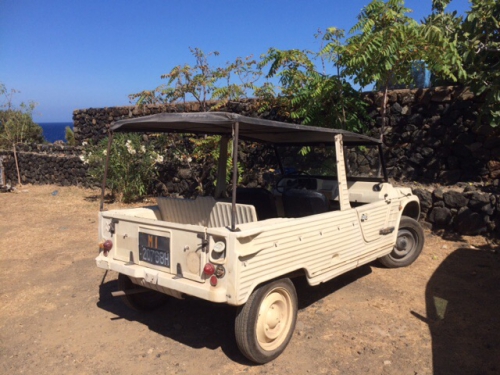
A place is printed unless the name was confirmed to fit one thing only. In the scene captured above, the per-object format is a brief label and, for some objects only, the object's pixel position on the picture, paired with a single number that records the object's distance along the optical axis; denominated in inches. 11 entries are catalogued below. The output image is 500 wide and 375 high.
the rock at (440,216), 273.7
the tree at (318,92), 302.4
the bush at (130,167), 411.2
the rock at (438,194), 276.9
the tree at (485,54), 258.3
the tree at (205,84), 399.0
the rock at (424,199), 280.8
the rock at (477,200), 259.4
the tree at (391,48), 255.4
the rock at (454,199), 268.4
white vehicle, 120.8
